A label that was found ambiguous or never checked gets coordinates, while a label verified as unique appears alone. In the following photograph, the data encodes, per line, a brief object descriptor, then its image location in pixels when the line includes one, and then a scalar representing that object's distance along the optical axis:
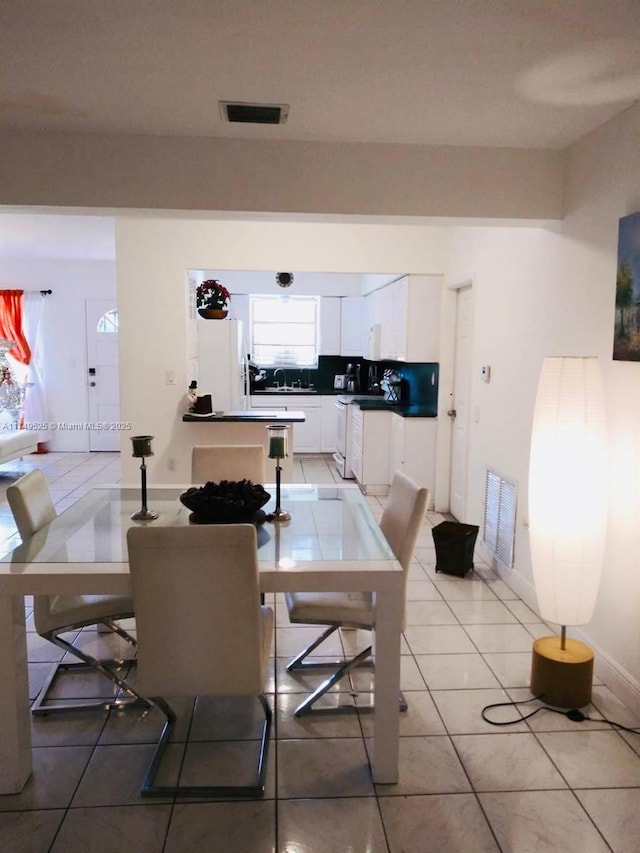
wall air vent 3.87
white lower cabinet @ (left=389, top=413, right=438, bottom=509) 5.45
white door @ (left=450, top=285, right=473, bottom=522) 4.94
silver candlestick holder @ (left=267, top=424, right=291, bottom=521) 2.56
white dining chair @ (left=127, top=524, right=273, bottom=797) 1.88
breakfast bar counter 5.09
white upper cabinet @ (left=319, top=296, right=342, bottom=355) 7.96
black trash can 4.01
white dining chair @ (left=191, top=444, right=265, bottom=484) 3.45
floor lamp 2.52
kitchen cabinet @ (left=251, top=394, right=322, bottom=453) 7.72
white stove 6.68
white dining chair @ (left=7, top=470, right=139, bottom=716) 2.42
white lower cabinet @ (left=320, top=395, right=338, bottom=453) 7.85
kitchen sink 7.83
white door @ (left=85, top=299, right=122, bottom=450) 8.20
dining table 2.02
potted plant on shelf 5.38
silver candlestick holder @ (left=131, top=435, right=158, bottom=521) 2.50
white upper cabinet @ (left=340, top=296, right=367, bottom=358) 7.93
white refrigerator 5.70
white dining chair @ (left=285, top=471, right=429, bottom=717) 2.45
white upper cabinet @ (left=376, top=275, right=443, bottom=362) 5.41
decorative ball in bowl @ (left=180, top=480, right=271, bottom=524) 2.41
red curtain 8.04
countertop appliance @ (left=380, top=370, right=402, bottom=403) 6.55
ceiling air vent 2.58
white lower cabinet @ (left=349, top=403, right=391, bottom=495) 6.01
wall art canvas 2.47
